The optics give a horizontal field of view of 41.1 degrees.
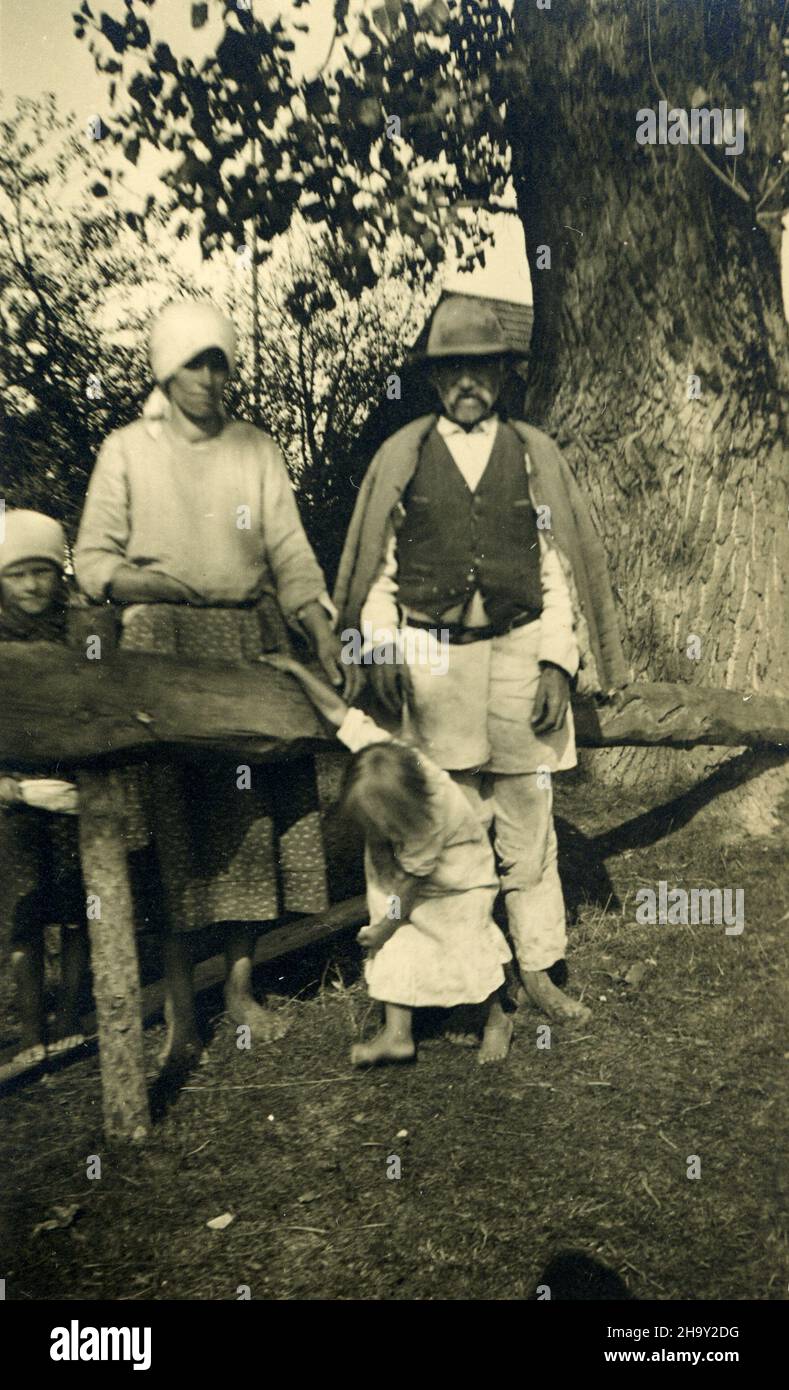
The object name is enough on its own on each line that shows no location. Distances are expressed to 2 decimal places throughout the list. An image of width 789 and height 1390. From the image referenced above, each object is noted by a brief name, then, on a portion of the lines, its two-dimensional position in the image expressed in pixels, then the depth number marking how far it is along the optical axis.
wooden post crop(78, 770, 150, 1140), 3.03
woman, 3.30
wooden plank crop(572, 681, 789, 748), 4.10
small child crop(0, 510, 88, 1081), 3.27
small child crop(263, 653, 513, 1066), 3.31
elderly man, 3.52
